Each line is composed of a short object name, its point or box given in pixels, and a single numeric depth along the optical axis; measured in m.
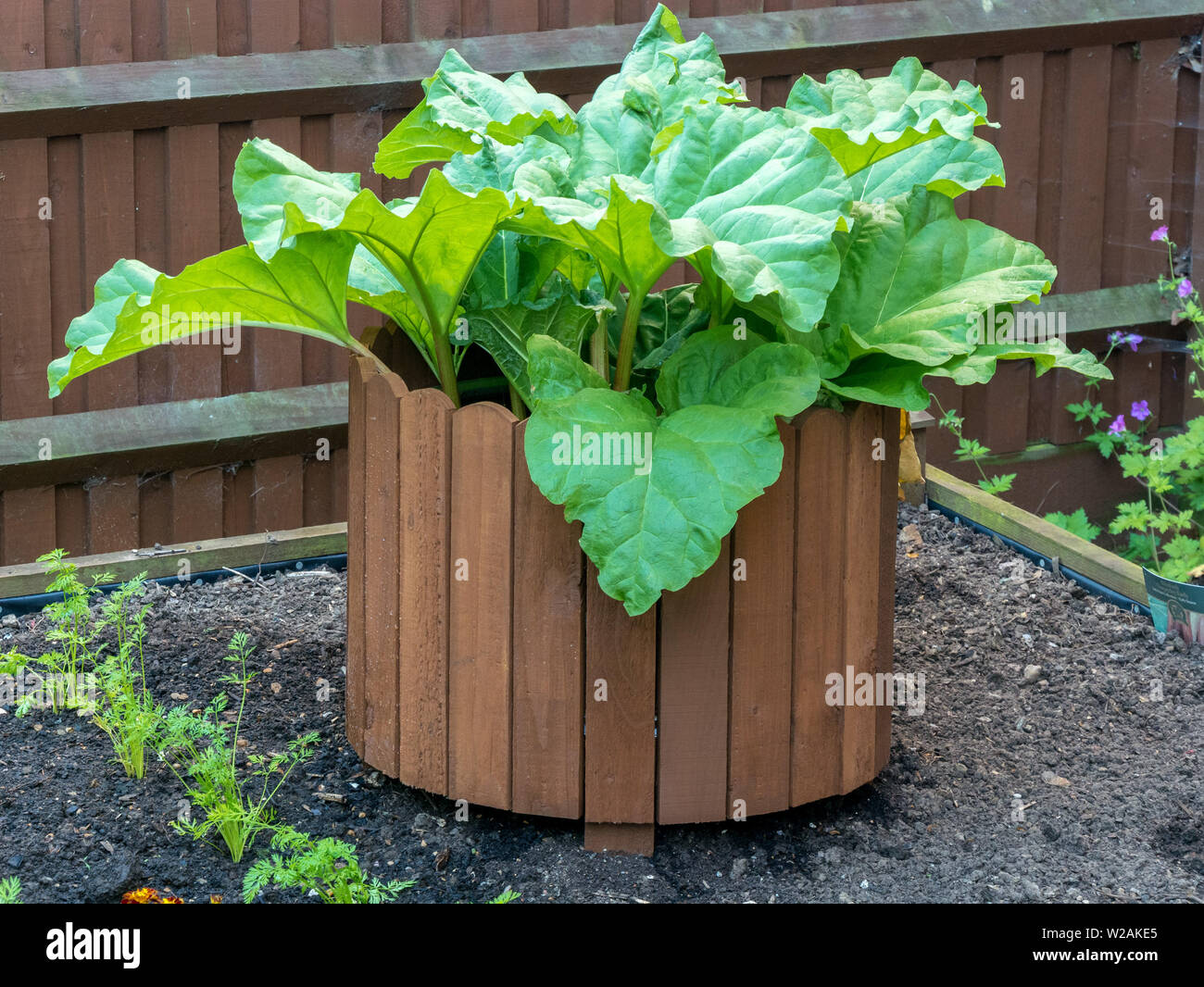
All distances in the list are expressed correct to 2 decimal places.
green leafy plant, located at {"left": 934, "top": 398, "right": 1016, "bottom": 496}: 4.14
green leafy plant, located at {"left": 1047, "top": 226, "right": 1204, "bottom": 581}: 3.75
